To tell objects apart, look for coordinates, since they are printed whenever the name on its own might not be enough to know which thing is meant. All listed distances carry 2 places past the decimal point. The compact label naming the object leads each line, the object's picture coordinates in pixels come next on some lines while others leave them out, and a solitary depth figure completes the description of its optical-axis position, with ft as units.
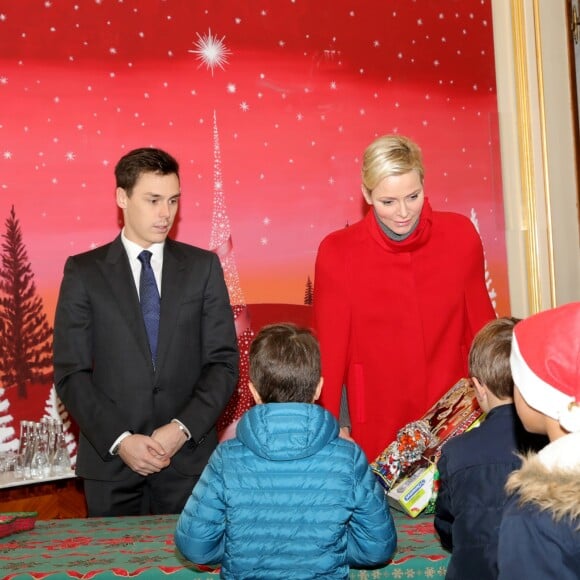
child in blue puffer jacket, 6.70
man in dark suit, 10.05
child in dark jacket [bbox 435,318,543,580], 6.63
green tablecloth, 7.37
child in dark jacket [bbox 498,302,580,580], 4.71
